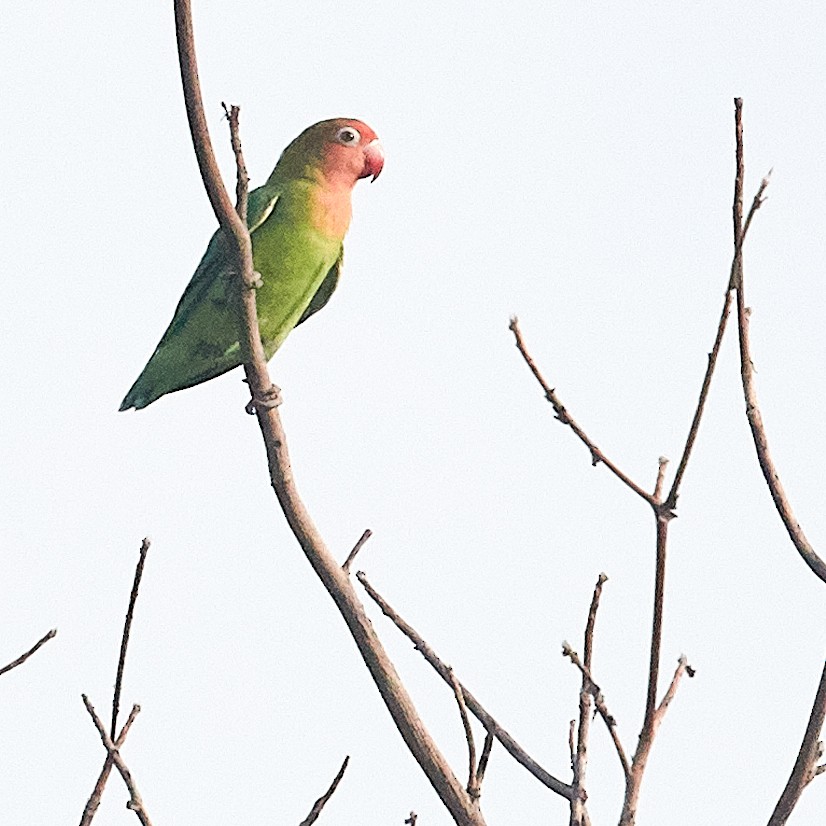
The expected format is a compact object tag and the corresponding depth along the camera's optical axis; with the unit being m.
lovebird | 10.80
